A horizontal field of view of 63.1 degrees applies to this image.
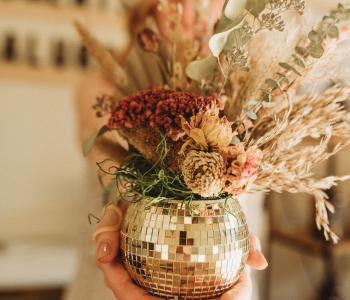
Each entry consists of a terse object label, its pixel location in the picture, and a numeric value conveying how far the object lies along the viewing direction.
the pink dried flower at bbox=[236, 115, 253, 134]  0.39
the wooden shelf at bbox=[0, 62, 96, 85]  1.84
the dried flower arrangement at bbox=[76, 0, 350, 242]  0.35
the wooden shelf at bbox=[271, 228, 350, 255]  1.44
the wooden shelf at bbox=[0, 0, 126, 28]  1.78
